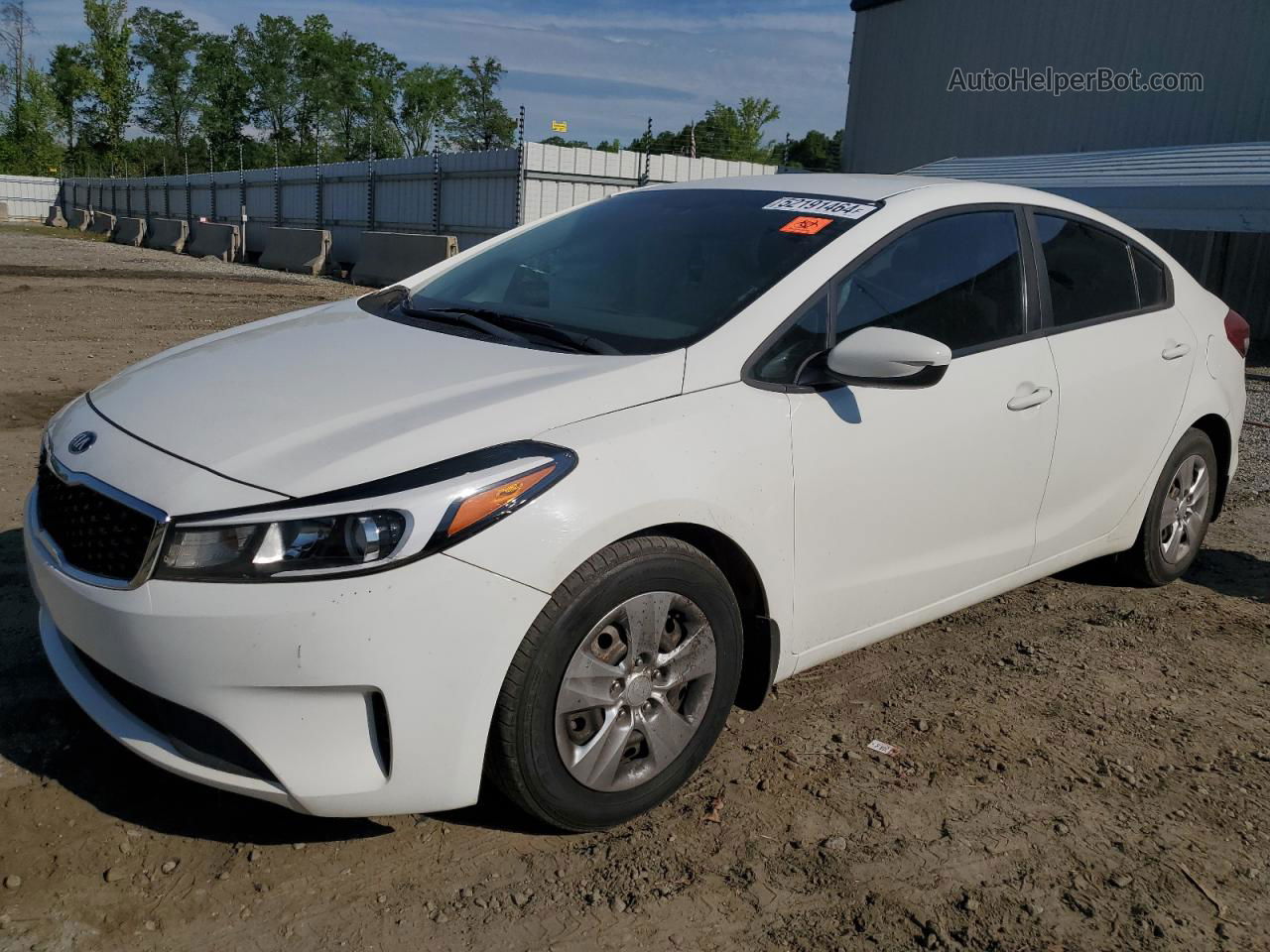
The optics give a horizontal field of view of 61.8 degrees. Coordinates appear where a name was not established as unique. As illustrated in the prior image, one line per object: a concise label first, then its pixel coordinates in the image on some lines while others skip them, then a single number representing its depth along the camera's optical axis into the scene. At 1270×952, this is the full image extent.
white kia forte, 2.22
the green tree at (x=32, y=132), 67.81
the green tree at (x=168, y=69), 76.25
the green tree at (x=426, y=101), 81.62
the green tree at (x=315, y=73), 79.75
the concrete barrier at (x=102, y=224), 41.10
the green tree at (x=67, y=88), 69.81
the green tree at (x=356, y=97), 80.06
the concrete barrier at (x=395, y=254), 20.31
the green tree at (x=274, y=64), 79.19
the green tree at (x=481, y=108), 81.94
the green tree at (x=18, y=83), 69.19
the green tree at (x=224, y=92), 78.81
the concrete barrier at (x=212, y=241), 29.59
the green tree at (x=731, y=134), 54.72
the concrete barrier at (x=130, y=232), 35.81
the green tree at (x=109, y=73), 67.12
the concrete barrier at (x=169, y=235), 32.50
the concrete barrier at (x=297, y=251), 24.91
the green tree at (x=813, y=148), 77.66
